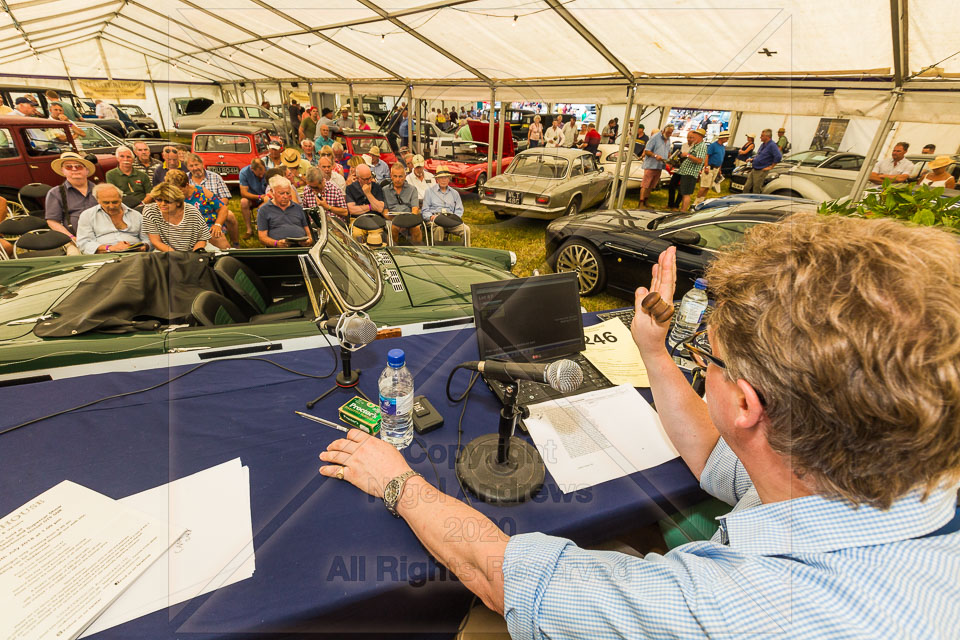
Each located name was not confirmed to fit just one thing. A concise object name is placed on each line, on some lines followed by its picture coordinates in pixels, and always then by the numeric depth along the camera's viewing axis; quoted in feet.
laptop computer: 5.32
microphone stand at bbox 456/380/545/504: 3.81
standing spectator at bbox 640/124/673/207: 25.73
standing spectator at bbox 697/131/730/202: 24.61
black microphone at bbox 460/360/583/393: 3.24
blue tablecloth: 3.03
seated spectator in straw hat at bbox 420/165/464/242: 17.95
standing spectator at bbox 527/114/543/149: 34.82
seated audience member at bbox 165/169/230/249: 14.24
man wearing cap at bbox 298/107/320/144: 33.35
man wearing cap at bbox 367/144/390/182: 23.25
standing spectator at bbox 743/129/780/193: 23.97
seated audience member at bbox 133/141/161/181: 20.97
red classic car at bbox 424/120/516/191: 28.81
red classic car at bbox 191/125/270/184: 25.53
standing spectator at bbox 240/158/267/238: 20.13
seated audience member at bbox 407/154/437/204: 21.16
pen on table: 4.60
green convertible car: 5.62
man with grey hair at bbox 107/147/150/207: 17.57
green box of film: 4.59
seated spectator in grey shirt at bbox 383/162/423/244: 18.69
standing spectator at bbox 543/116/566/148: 33.61
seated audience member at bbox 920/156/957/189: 17.83
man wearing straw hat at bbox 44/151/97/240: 14.11
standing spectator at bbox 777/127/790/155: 22.81
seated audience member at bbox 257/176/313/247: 15.23
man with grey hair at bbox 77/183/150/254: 12.70
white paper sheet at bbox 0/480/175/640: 2.74
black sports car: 12.56
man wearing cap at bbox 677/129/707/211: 23.79
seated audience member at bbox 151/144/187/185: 17.75
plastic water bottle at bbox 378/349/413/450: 4.22
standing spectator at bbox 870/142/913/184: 24.72
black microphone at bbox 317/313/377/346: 4.95
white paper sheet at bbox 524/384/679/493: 4.26
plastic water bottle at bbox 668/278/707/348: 7.05
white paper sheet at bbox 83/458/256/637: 2.94
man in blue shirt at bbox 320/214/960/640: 1.90
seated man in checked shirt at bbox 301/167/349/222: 17.89
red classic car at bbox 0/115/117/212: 18.92
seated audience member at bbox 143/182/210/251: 13.00
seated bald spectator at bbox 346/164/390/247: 18.37
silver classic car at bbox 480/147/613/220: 20.85
